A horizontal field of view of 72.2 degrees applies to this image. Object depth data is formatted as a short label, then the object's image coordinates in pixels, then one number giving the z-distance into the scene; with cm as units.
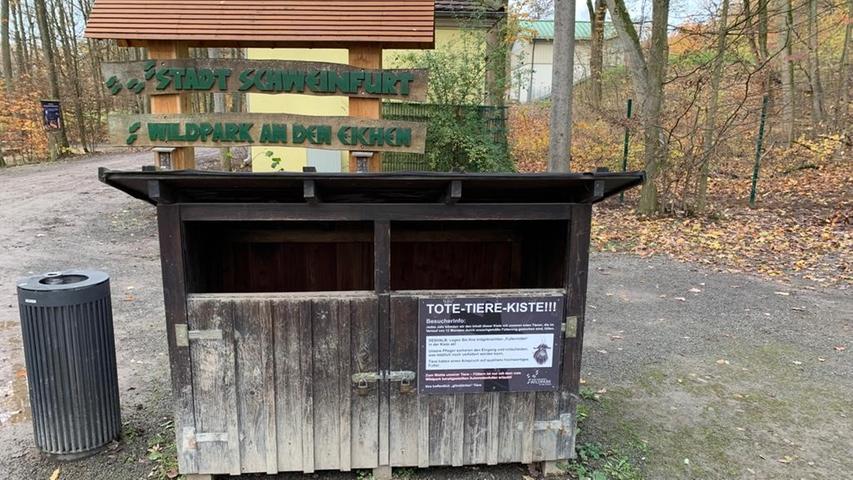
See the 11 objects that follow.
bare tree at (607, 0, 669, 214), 1081
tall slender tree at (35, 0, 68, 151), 2008
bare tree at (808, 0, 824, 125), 1555
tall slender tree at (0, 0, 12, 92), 2102
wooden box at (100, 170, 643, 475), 316
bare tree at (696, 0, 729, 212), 1027
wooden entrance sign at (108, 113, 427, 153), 421
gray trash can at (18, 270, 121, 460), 344
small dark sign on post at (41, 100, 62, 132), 1919
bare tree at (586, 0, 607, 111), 2062
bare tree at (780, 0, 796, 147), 1507
